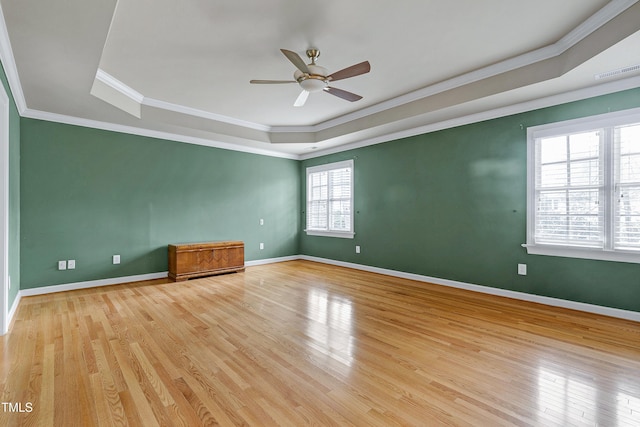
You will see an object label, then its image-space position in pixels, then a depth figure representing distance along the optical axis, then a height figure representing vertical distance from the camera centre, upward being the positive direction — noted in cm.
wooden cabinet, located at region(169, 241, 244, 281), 505 -84
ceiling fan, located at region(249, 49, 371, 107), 285 +140
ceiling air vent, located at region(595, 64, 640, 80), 290 +142
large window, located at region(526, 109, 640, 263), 320 +30
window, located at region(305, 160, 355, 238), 633 +30
